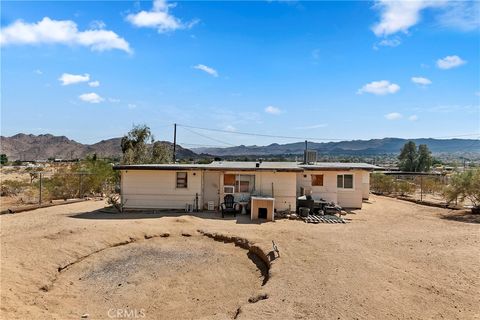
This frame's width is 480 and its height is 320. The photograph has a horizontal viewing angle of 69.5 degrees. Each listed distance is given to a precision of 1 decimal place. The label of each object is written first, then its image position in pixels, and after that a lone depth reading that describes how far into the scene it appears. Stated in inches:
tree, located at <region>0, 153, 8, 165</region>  3061.5
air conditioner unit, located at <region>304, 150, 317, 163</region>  872.9
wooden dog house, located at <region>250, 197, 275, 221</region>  634.2
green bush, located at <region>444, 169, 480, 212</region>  719.1
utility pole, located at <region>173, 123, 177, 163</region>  1405.8
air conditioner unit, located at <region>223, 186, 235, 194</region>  707.9
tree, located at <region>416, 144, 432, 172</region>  2122.3
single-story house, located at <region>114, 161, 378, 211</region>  692.1
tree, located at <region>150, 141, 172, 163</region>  1306.6
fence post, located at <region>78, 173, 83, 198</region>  898.9
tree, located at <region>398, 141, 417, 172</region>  2165.7
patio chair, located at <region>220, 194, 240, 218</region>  668.3
